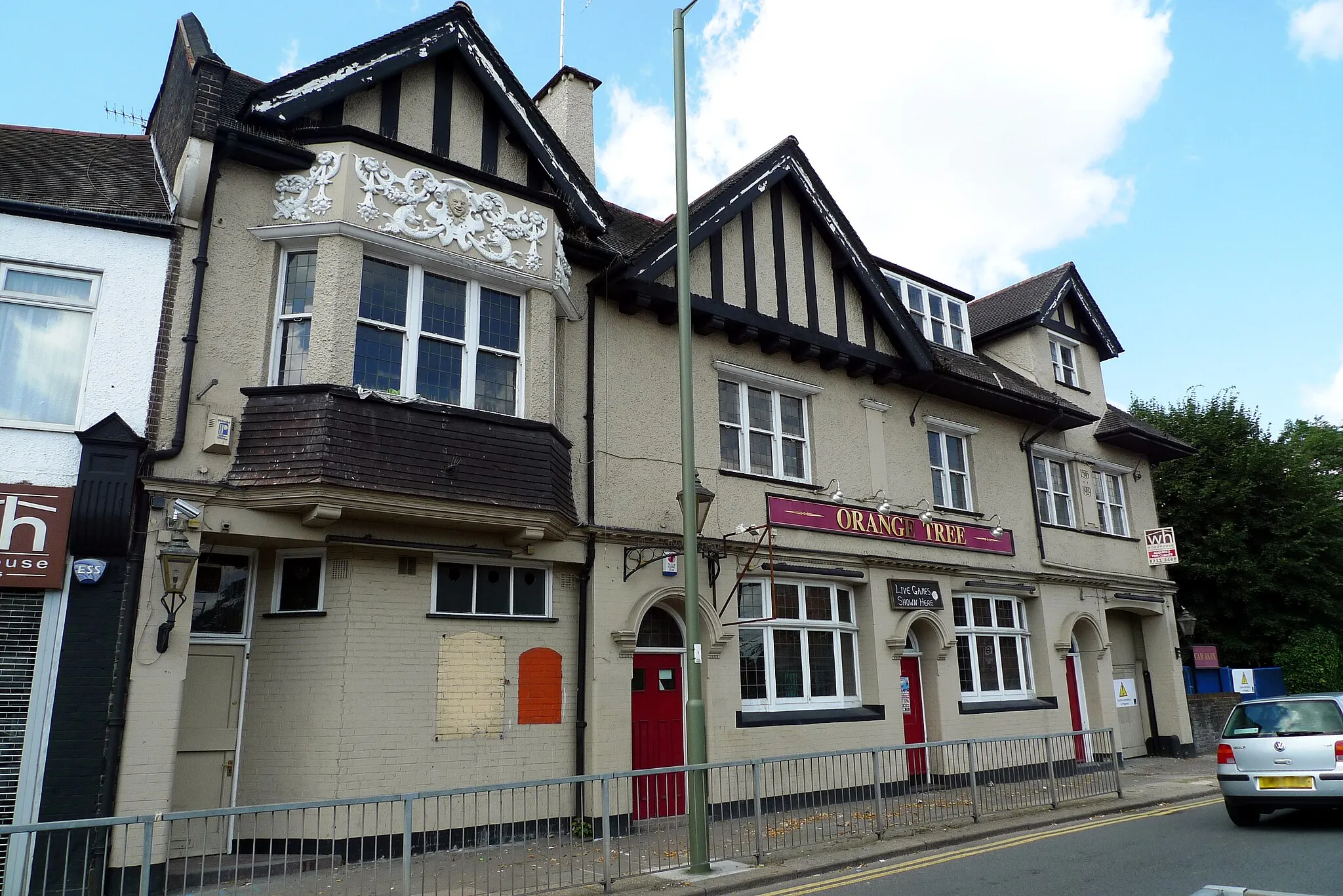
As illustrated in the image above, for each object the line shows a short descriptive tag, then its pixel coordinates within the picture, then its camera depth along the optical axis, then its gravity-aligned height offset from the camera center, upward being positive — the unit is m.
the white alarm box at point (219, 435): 9.99 +2.85
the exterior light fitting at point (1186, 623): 21.62 +1.34
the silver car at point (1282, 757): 10.59 -0.92
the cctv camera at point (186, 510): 9.61 +1.97
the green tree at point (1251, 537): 26.94 +4.17
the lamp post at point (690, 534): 9.15 +1.65
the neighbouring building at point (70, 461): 8.75 +2.42
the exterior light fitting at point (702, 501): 11.20 +2.38
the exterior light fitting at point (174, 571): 9.18 +1.28
